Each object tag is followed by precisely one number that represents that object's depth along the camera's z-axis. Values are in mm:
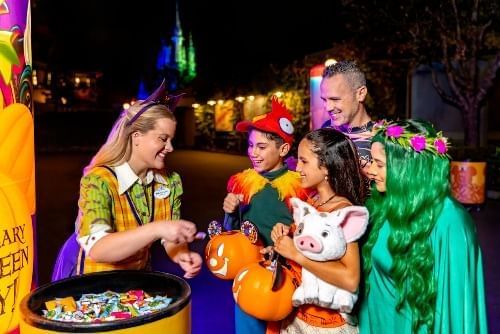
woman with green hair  2107
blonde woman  2217
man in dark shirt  3336
